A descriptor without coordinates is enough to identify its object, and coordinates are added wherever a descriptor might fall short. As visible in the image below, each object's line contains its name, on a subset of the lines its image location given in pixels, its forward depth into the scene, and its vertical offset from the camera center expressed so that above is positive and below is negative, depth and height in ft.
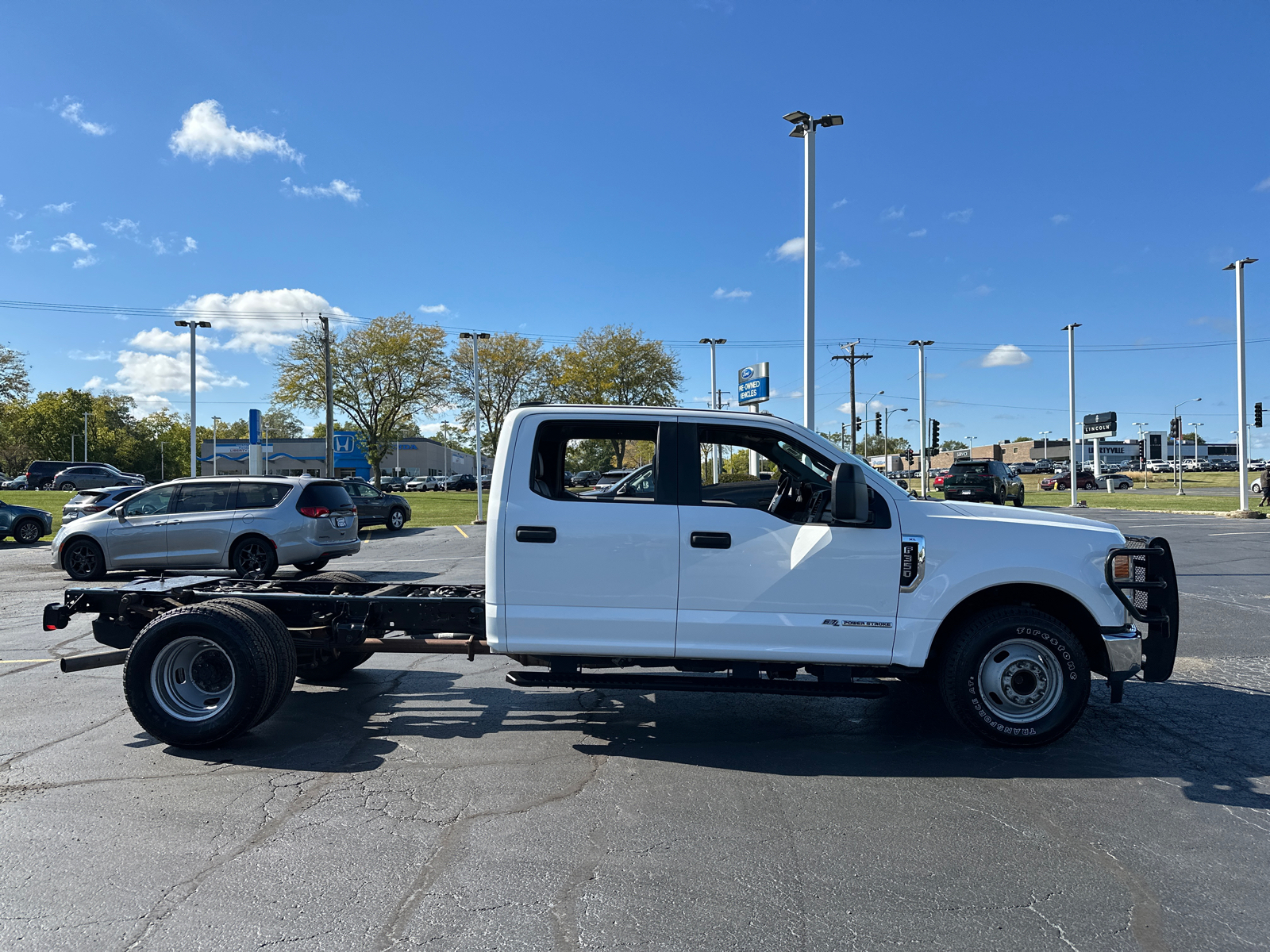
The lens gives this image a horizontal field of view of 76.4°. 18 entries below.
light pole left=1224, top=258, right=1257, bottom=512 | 97.04 +12.79
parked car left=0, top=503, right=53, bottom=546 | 68.08 -3.23
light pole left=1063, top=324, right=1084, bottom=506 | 126.72 +16.94
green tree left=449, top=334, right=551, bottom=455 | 185.26 +25.57
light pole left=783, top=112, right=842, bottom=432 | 53.76 +14.49
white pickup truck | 15.37 -2.28
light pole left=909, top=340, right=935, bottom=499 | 156.35 +20.45
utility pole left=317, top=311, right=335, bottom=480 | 123.03 +10.43
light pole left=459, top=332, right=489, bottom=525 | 99.26 +12.00
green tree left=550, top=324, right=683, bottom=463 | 189.37 +26.69
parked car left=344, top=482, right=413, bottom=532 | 79.15 -2.27
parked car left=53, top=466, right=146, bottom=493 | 165.37 +1.49
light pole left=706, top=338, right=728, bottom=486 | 145.07 +17.84
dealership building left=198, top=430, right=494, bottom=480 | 261.03 +8.52
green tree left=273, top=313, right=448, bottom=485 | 165.17 +22.86
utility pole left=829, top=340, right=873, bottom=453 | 186.29 +28.87
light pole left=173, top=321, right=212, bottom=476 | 105.70 +14.04
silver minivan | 42.11 -2.37
